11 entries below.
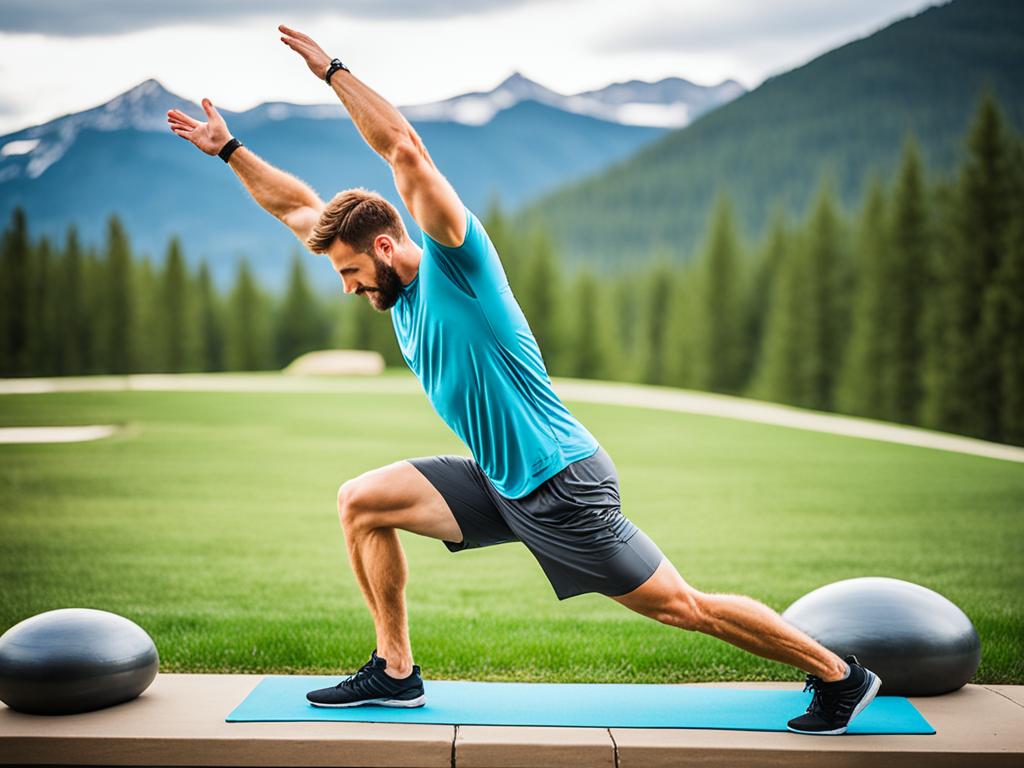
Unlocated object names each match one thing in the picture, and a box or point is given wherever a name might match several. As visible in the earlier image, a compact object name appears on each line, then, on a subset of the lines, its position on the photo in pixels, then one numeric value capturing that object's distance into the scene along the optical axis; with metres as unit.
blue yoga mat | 4.30
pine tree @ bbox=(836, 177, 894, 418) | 27.08
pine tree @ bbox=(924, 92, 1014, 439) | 23.34
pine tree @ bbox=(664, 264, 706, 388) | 36.34
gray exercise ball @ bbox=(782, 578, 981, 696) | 4.73
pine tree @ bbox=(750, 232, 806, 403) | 31.27
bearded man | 3.98
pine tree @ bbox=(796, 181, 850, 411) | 30.61
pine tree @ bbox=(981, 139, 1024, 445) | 22.70
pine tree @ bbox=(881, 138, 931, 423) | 26.52
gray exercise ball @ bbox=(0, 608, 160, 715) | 4.30
